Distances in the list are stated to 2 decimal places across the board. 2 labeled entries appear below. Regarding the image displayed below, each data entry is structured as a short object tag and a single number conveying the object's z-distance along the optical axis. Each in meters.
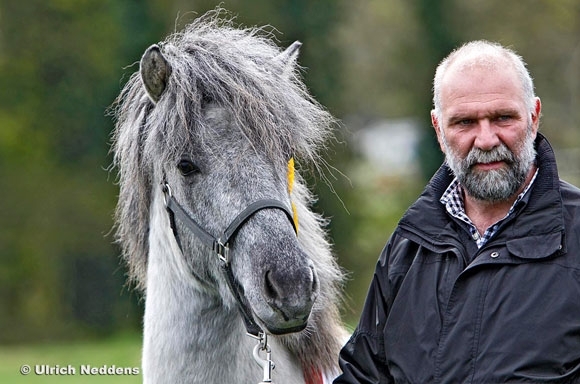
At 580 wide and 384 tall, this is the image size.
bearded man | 6.64
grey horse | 7.23
